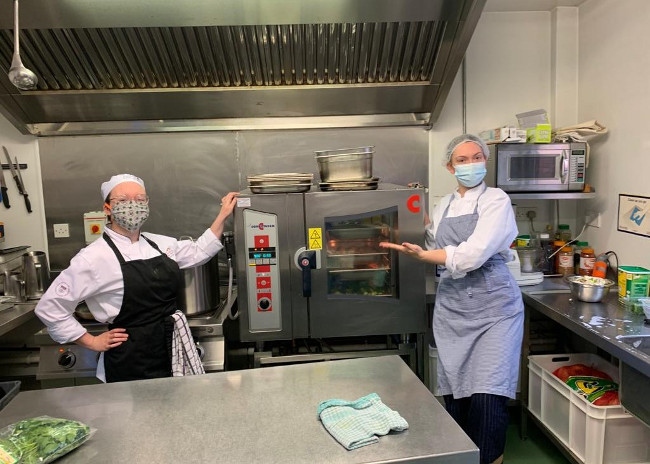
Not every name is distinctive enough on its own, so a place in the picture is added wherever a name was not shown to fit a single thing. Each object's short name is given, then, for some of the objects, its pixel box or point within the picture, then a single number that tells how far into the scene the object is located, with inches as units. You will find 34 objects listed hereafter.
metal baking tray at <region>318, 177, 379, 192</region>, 94.6
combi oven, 93.7
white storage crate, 85.1
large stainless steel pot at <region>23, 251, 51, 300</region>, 106.7
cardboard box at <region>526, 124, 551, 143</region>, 109.8
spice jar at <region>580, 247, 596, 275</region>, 112.4
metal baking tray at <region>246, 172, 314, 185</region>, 94.4
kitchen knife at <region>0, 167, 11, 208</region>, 117.0
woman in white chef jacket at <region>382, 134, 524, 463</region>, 84.5
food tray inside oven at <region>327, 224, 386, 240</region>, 96.5
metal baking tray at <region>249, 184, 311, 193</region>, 94.0
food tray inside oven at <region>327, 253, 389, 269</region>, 97.7
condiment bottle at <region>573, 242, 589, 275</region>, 118.8
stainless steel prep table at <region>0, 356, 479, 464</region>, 43.6
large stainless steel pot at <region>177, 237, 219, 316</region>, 93.3
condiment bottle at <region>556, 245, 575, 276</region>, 118.4
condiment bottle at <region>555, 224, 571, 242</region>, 122.6
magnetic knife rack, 116.8
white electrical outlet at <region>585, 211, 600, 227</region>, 116.8
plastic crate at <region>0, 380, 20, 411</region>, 68.3
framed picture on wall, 98.9
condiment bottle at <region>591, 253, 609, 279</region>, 109.3
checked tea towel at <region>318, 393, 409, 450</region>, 44.8
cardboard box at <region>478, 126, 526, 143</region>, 108.7
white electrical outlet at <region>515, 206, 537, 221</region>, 127.2
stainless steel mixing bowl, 95.3
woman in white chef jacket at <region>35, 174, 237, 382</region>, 77.4
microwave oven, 109.5
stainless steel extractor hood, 93.4
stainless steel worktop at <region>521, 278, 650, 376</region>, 72.9
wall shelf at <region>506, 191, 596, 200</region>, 110.1
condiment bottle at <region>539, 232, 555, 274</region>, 120.8
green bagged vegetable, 41.6
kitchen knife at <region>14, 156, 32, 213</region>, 117.6
